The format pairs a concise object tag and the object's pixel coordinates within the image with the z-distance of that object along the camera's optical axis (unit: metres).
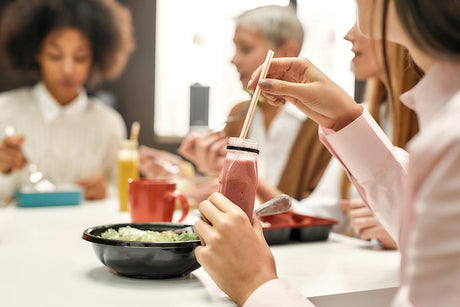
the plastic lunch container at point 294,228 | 1.22
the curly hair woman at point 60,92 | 3.07
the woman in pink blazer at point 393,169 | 0.46
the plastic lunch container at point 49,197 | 1.81
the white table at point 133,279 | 0.78
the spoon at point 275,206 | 1.08
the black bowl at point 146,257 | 0.83
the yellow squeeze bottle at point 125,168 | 1.81
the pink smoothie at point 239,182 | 0.84
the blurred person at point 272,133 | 1.40
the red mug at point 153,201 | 1.36
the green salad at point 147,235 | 0.91
